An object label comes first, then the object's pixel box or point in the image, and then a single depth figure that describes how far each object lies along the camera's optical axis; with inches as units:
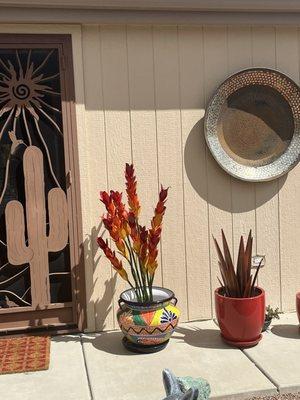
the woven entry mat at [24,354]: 121.0
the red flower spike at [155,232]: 128.3
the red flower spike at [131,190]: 128.6
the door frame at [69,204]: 137.8
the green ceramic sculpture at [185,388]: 80.2
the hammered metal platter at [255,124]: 147.0
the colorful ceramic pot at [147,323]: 126.3
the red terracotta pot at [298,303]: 136.9
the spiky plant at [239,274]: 130.8
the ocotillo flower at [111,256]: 131.3
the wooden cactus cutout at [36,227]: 139.5
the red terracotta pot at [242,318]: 127.6
